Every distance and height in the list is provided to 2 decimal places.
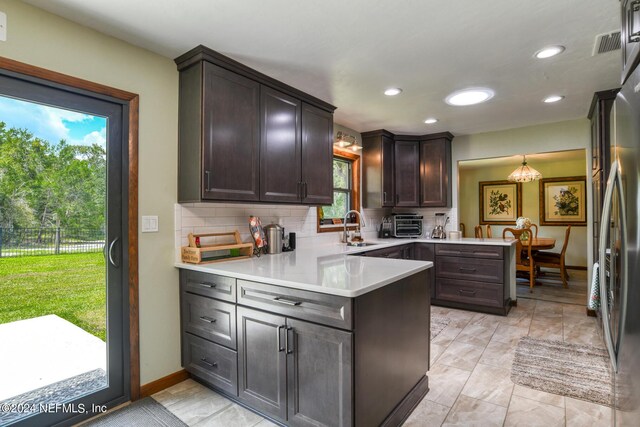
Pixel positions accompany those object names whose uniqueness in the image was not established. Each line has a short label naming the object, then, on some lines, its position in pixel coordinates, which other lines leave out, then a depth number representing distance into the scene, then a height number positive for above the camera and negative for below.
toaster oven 4.85 -0.19
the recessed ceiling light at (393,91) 3.05 +1.14
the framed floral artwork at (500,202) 7.53 +0.22
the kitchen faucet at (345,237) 3.92 -0.30
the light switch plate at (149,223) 2.25 -0.06
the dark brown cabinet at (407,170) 4.61 +0.60
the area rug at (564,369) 2.27 -1.23
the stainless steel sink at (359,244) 3.85 -0.37
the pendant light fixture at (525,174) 5.76 +0.64
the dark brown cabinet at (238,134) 2.28 +0.61
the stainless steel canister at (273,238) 2.97 -0.22
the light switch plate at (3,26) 1.69 +0.97
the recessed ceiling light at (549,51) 2.31 +1.14
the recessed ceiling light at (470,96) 3.13 +1.14
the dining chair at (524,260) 5.11 -0.72
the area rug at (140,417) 1.93 -1.22
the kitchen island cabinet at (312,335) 1.59 -0.69
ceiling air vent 2.14 +1.13
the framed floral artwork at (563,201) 6.87 +0.21
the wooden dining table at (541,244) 5.23 -0.53
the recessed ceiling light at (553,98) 3.25 +1.13
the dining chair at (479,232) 5.62 -0.36
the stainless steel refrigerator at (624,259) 0.88 -0.15
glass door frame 2.16 -0.17
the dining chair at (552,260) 5.31 -0.82
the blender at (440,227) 4.83 -0.23
